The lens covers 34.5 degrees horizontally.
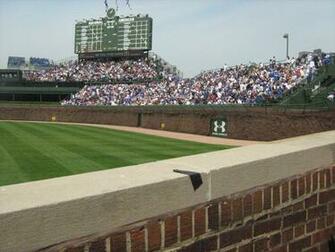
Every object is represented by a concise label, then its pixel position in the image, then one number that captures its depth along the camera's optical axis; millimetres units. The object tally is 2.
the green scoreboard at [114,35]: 78738
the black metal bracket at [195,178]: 2715
